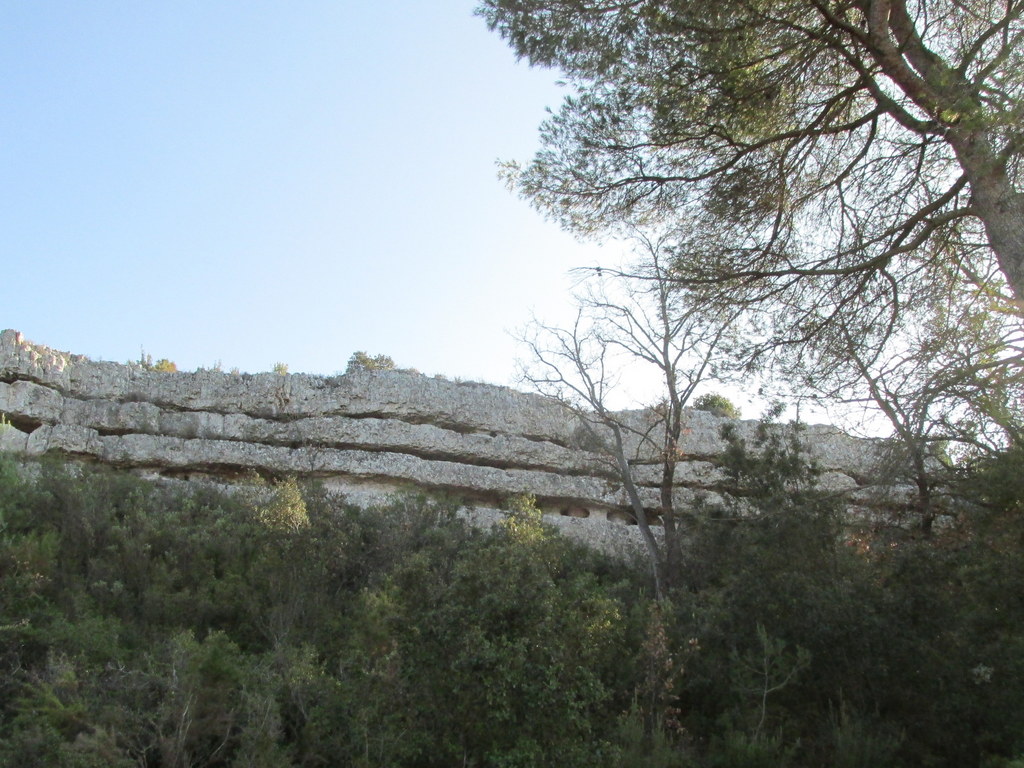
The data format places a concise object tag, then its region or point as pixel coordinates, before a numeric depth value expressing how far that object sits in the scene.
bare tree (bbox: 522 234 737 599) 14.49
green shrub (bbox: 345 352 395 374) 26.25
